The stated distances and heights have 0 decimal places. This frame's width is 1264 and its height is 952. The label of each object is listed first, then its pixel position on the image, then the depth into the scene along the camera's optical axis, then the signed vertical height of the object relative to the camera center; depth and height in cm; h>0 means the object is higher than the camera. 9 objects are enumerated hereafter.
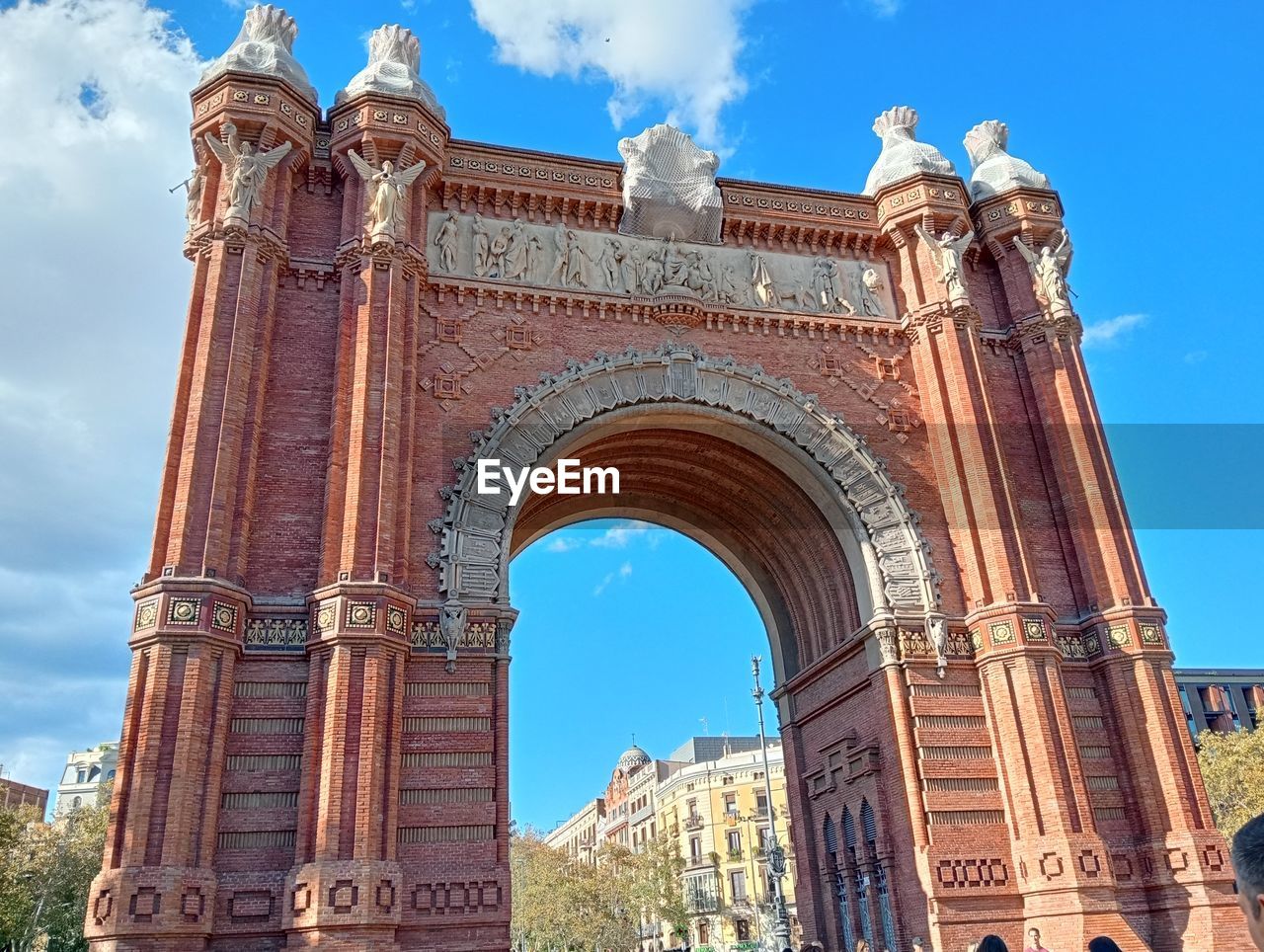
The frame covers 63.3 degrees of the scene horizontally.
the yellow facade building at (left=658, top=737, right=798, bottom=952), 6138 +699
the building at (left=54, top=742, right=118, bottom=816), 9668 +2045
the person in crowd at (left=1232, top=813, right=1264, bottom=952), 235 +12
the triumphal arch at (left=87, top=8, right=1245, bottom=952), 1410 +710
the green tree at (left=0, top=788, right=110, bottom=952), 3344 +401
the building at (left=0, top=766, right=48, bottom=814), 7375 +1440
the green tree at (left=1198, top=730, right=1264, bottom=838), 3198 +440
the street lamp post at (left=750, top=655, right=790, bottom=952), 2175 +205
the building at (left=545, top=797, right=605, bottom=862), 9050 +1208
